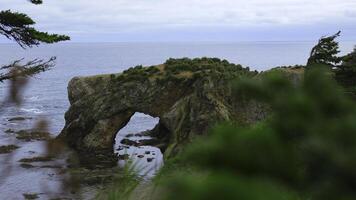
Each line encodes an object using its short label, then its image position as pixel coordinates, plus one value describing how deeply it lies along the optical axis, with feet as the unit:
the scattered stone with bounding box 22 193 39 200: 95.84
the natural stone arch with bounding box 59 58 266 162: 137.08
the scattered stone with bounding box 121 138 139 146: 173.22
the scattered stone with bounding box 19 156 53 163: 137.12
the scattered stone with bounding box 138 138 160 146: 175.49
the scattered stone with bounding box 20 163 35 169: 131.24
